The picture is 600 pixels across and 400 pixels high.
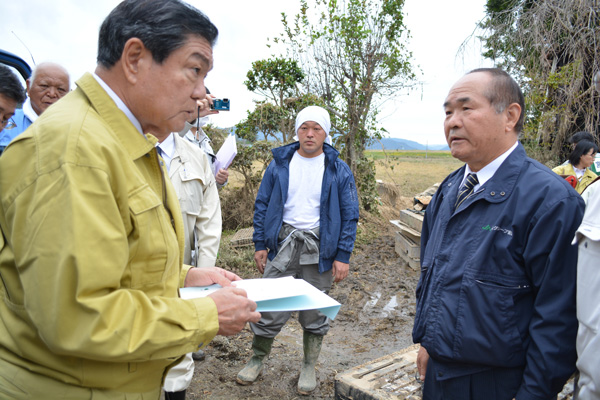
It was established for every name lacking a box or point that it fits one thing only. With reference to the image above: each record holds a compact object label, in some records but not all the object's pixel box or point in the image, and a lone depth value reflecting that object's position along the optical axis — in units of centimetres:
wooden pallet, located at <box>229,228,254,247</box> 668
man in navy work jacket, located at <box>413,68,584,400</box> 158
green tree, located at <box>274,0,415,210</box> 839
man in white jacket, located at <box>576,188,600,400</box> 138
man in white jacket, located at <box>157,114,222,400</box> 284
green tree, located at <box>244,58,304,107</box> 834
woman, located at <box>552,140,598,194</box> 614
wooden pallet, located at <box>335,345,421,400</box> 248
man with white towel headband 346
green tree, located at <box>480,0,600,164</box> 608
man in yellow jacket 98
